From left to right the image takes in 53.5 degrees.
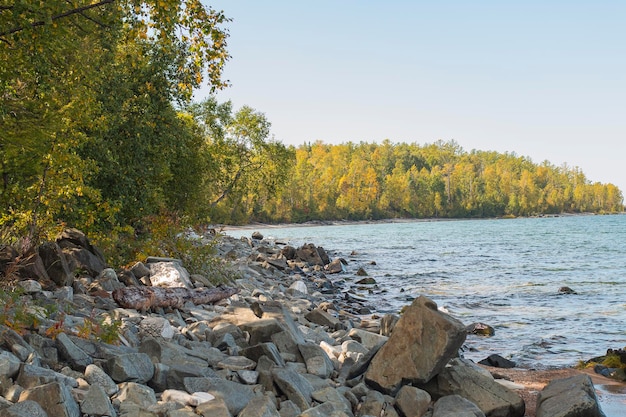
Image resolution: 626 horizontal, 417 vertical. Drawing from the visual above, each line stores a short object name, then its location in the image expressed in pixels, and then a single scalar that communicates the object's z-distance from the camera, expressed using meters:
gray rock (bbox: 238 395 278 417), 6.62
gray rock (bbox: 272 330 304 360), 9.48
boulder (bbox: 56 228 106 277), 12.62
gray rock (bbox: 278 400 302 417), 7.14
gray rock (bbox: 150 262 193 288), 13.13
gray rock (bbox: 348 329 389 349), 11.87
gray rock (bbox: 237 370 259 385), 7.90
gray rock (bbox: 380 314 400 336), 13.69
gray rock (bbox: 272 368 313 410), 7.50
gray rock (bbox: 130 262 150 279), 13.62
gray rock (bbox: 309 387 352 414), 7.65
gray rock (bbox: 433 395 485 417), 7.79
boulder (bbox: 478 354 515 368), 12.88
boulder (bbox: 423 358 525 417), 8.56
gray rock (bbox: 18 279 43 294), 9.81
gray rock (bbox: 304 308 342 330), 14.16
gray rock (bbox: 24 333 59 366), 7.03
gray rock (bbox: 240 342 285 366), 8.60
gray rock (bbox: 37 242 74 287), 11.09
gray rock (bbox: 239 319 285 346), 9.74
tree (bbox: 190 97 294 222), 50.62
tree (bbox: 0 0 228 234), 9.46
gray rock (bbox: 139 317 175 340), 9.39
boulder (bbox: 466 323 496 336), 16.31
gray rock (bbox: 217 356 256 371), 8.27
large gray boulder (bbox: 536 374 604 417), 8.10
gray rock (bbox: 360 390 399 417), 7.91
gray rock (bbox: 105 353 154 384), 6.96
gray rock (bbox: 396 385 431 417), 8.15
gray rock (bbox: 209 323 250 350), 9.57
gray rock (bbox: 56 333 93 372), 7.12
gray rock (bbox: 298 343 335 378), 9.08
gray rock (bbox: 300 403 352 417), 7.05
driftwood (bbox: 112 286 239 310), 10.87
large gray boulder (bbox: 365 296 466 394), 8.69
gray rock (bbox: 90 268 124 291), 11.70
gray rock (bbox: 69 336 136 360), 7.49
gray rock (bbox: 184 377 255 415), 6.96
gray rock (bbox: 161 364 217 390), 7.32
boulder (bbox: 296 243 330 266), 36.61
